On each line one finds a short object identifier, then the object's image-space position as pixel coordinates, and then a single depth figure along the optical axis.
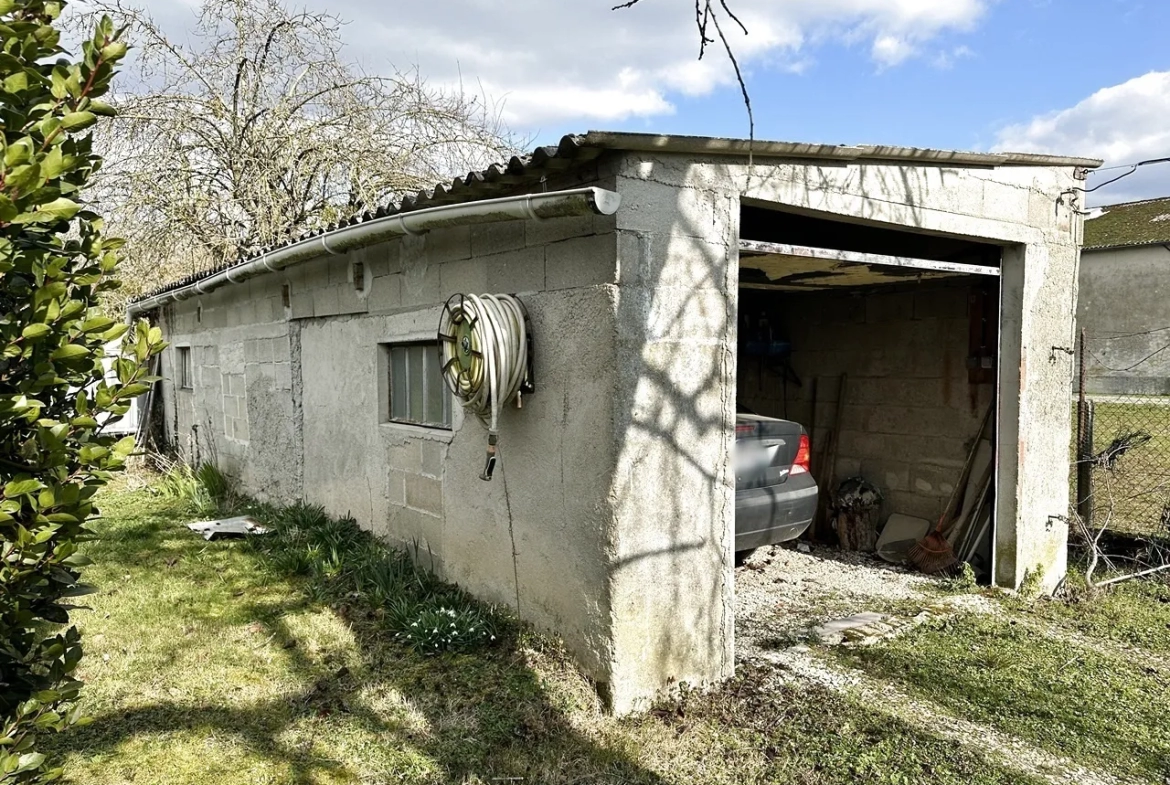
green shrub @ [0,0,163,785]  1.64
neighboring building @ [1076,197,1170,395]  20.59
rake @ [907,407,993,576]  6.31
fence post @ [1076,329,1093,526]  6.64
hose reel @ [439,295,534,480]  4.11
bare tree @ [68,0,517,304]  11.80
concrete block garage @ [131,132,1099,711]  3.76
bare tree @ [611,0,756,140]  2.66
